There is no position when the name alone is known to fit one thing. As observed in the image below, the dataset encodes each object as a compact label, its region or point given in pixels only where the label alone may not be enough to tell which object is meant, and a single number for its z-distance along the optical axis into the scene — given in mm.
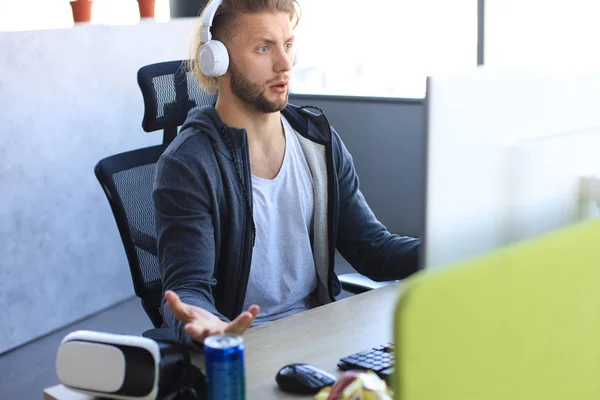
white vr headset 1086
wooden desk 1192
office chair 1836
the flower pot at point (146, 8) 3445
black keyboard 1188
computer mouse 1128
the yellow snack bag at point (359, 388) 1010
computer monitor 808
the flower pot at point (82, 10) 3127
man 1614
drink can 970
